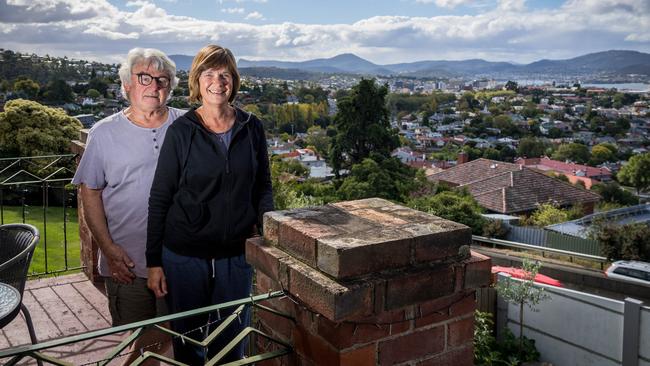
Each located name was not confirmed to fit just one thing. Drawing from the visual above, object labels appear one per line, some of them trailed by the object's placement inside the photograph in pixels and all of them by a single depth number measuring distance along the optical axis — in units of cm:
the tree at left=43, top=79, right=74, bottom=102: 3608
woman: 195
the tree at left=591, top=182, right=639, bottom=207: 4328
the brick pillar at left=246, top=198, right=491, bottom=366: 128
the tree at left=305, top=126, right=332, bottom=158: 6712
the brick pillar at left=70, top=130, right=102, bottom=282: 409
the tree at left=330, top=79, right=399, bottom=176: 3059
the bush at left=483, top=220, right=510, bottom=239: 2230
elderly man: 223
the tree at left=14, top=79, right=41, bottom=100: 3659
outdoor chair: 198
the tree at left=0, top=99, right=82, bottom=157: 1667
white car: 1325
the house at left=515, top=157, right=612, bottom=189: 5285
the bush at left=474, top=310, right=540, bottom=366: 536
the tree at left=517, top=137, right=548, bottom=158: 7200
